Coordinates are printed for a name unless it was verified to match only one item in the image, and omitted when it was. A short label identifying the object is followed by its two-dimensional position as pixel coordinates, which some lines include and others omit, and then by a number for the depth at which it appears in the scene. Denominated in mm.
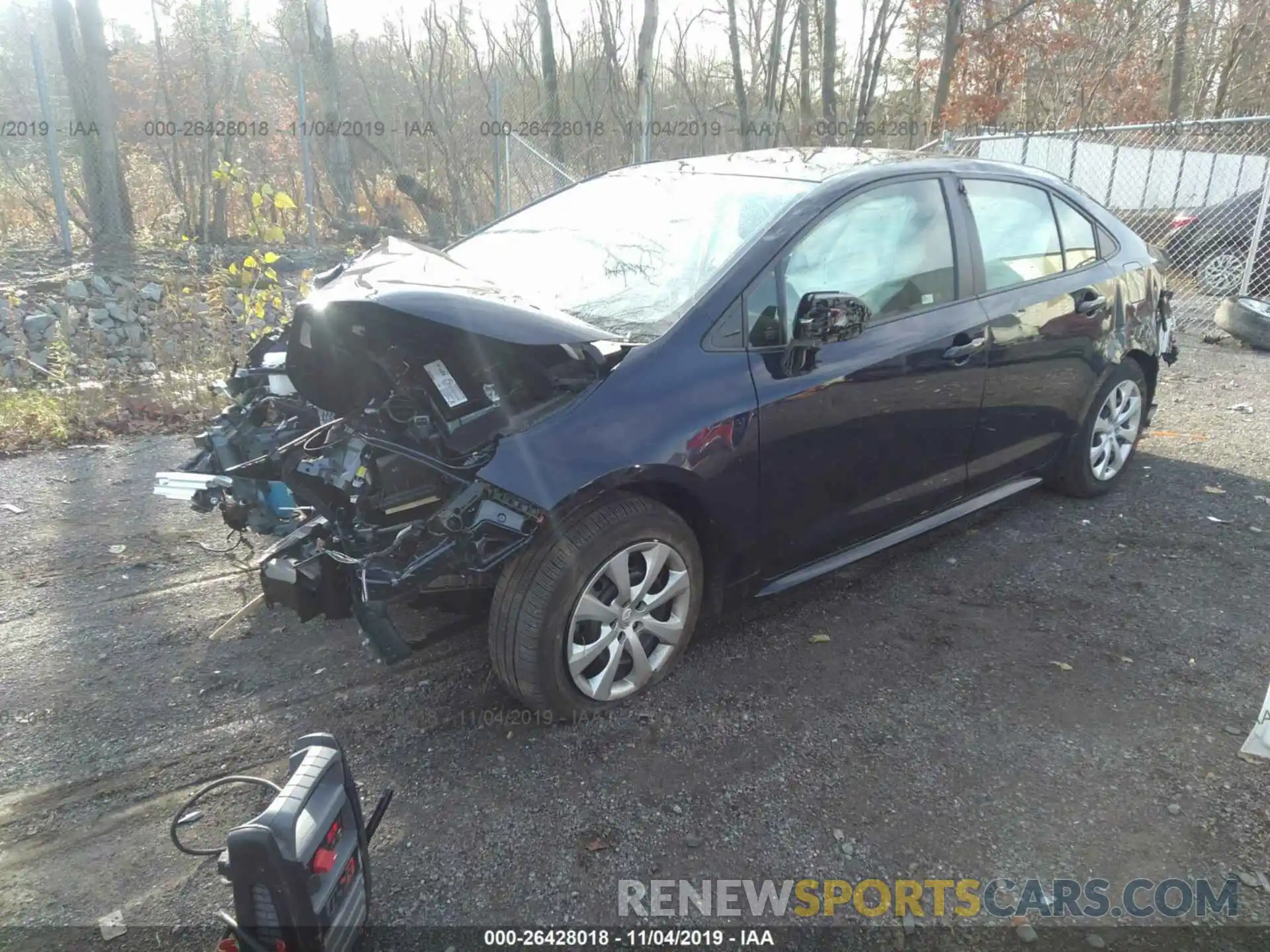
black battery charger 1764
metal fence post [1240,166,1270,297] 9000
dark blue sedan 2652
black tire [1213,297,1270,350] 8430
